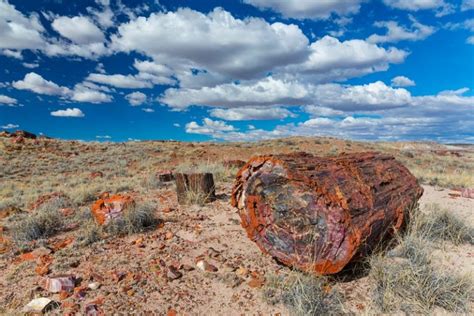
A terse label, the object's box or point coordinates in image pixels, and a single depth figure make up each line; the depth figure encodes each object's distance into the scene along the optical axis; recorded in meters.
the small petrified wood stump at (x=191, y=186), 6.80
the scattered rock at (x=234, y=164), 12.07
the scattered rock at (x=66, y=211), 6.82
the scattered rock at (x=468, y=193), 8.38
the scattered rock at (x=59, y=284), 3.83
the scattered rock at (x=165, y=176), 9.56
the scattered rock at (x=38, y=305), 3.49
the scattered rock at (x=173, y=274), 3.98
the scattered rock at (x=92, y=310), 3.40
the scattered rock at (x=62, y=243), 5.06
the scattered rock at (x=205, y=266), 4.16
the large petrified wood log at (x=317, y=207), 3.59
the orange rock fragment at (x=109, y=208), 5.60
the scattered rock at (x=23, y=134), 30.54
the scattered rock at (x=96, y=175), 14.14
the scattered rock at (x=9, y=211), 7.10
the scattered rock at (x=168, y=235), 5.07
